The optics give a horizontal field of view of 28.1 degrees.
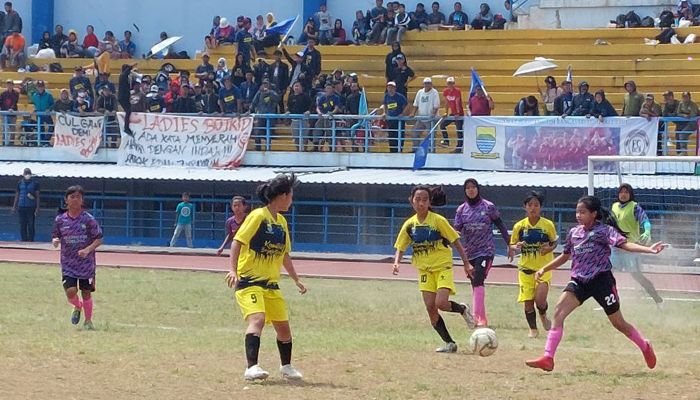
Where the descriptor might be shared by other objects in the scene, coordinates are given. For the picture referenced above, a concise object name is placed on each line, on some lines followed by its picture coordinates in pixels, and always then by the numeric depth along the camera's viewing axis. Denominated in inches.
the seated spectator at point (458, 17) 1445.6
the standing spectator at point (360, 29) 1448.1
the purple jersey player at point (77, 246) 636.7
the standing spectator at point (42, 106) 1370.6
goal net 765.9
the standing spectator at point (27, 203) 1310.3
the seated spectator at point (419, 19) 1433.3
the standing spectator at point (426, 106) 1236.5
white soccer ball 509.0
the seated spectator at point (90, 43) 1541.6
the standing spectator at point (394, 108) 1247.5
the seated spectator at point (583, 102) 1167.6
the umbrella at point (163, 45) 1445.6
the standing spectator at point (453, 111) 1227.9
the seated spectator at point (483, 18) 1435.8
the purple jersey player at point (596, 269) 491.5
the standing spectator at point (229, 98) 1293.1
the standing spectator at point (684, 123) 1139.9
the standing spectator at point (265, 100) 1288.1
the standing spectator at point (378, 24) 1429.6
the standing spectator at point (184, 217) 1279.5
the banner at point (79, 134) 1354.6
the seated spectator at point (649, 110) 1141.1
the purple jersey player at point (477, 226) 648.4
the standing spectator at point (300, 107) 1278.3
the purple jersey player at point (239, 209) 717.9
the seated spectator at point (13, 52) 1536.7
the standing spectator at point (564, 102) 1181.1
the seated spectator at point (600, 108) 1163.3
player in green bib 718.5
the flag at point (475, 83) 1223.5
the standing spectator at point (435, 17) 1448.5
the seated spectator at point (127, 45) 1576.0
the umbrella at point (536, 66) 1242.6
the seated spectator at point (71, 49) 1536.7
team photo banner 1149.1
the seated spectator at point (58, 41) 1553.9
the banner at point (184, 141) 1305.4
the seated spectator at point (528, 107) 1205.7
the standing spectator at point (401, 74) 1278.3
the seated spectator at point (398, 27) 1407.5
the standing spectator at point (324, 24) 1462.8
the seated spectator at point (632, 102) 1168.2
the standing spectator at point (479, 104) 1226.6
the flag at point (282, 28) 1414.9
